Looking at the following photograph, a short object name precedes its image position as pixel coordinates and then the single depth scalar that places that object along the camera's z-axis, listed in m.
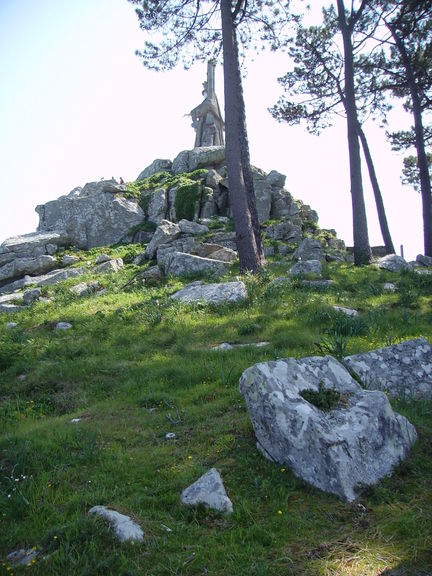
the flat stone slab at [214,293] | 10.98
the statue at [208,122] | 35.94
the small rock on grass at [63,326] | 10.21
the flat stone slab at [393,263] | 15.62
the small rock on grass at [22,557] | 3.41
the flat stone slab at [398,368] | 5.73
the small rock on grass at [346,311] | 9.43
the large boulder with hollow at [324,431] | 4.11
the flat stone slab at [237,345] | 7.99
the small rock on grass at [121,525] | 3.53
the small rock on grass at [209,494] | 3.91
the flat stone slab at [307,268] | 13.74
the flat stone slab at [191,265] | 14.47
